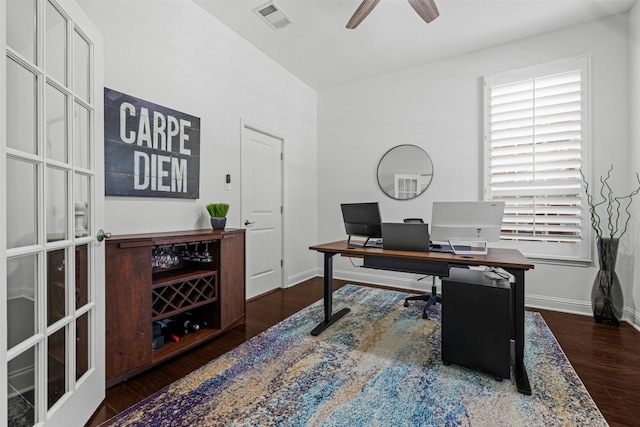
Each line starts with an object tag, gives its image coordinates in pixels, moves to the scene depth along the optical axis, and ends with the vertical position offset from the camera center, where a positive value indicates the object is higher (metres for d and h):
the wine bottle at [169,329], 2.22 -0.95
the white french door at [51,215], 1.07 -0.02
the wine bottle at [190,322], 2.36 -0.94
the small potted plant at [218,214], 2.65 -0.02
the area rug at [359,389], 1.49 -1.07
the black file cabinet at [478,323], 1.80 -0.73
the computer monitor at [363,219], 2.49 -0.06
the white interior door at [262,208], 3.43 +0.05
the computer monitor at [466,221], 2.14 -0.06
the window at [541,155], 3.00 +0.64
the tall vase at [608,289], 2.70 -0.73
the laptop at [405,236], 2.25 -0.19
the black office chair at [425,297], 3.07 -0.94
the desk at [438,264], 1.84 -0.38
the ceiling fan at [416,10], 2.31 +1.71
